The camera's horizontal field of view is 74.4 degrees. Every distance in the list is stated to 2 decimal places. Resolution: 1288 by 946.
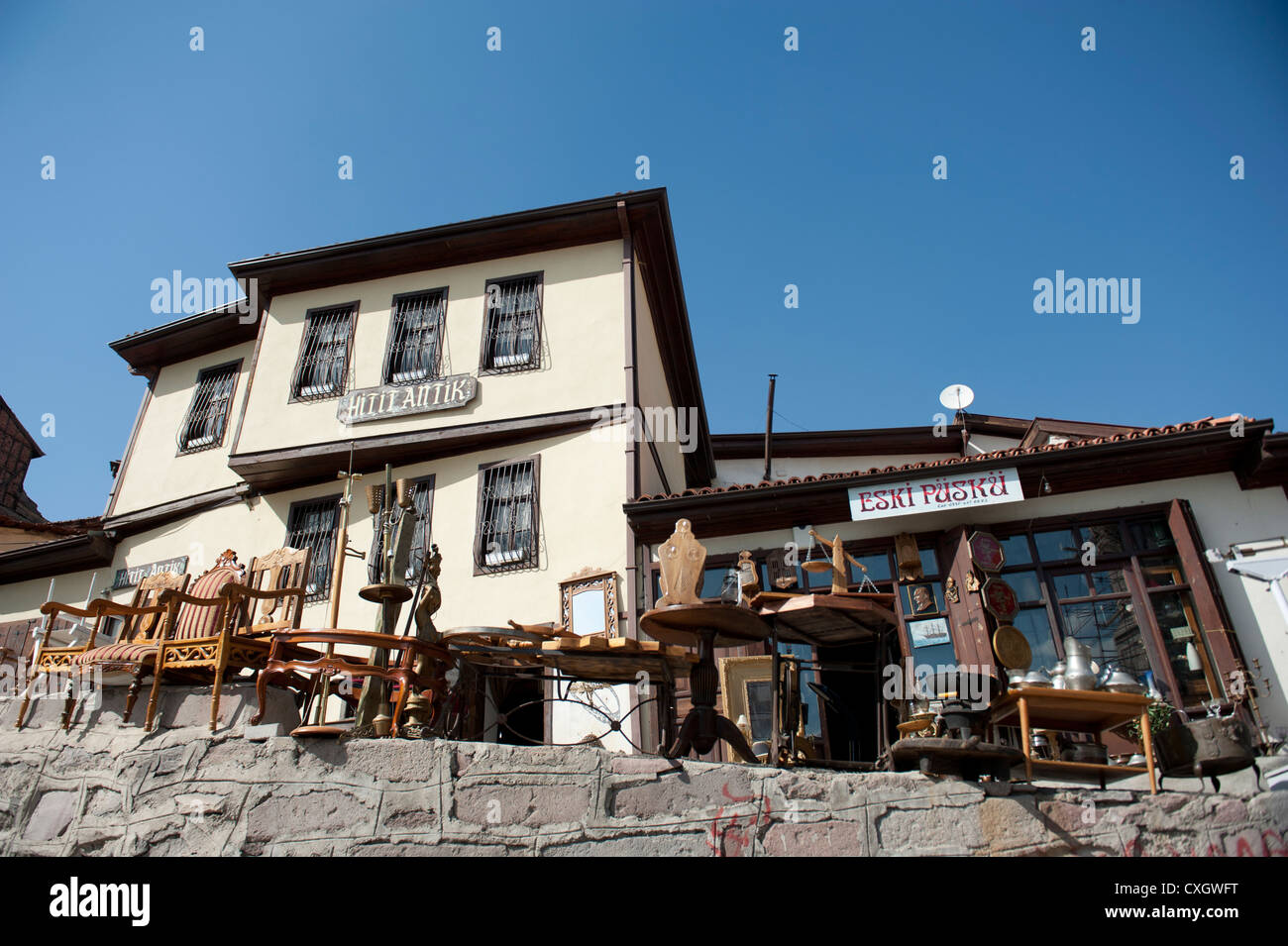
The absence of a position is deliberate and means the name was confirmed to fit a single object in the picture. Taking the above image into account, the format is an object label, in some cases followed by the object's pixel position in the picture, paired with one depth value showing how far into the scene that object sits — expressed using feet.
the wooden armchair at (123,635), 20.88
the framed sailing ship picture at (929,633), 29.60
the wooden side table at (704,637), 17.79
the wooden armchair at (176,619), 20.18
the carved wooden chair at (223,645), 19.76
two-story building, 28.78
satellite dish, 47.89
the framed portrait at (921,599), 30.22
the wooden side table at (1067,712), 16.74
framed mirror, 32.17
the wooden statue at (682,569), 18.48
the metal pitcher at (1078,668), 18.58
